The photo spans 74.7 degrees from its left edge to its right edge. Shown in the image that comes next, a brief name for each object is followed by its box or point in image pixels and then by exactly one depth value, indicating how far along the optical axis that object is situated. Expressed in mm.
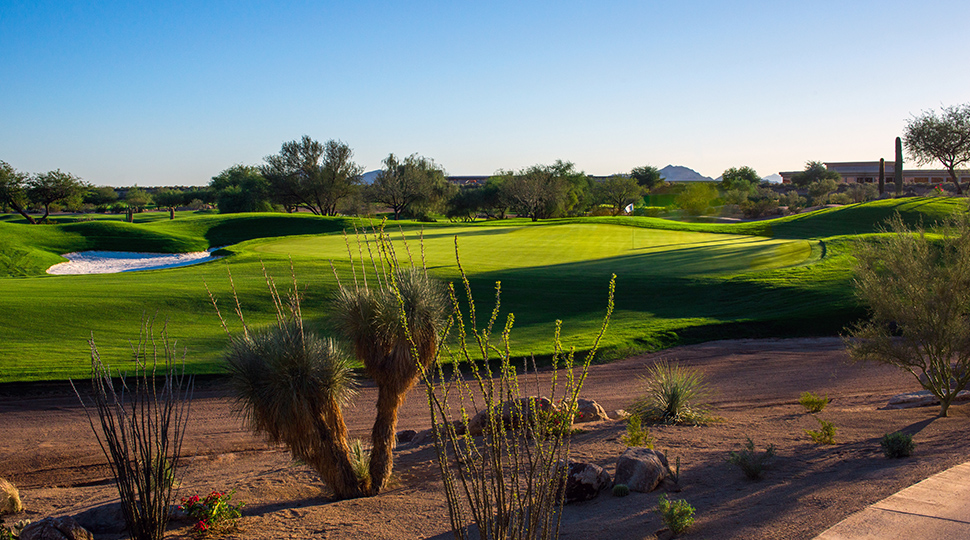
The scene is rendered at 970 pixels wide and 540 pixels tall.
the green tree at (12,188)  50281
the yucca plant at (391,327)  6922
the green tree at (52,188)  53844
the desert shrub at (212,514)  6031
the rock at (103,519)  6211
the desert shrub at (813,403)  9719
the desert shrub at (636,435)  7727
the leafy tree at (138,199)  94975
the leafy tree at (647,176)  103125
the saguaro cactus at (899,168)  49897
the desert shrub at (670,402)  9406
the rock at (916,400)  10258
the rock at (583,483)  6461
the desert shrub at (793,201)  63781
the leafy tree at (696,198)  58312
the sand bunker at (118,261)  24734
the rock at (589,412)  9820
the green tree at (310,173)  62375
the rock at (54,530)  5418
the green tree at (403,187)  63688
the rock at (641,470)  6449
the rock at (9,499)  6586
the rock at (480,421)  8867
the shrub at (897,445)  6867
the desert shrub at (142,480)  5531
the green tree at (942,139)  49344
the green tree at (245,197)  69188
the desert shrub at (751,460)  6443
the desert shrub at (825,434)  7688
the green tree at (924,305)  9273
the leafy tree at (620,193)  78875
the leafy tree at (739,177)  82831
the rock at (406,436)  9782
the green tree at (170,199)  99038
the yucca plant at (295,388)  6387
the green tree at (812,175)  99512
